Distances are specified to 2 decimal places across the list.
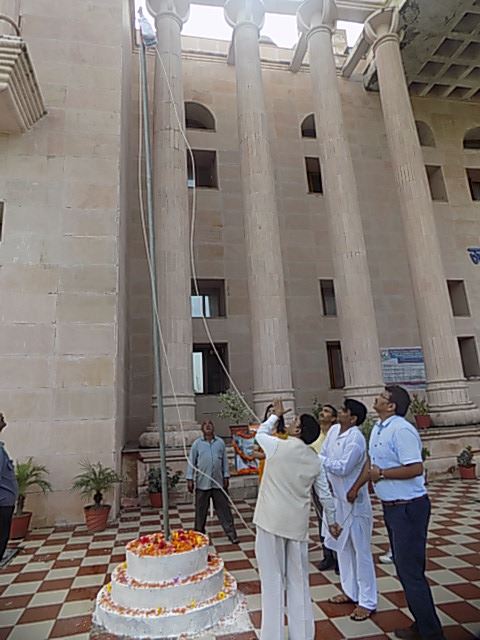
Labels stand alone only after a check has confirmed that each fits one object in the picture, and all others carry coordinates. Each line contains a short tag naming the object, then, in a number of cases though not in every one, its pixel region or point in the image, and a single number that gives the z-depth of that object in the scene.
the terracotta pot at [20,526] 6.07
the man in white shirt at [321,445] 4.36
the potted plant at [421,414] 10.68
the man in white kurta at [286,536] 2.69
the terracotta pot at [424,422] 10.64
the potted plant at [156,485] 7.71
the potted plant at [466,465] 9.31
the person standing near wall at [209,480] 5.46
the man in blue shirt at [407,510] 2.79
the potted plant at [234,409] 9.05
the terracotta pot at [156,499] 7.69
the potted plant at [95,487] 6.35
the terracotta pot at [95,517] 6.33
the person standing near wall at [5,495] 3.60
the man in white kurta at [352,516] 3.38
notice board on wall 13.33
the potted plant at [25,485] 6.12
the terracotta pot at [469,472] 9.30
